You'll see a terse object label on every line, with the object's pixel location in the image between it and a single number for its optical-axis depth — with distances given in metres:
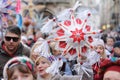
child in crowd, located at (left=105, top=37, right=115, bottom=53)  11.71
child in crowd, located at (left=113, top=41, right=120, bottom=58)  8.05
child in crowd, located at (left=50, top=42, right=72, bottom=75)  6.36
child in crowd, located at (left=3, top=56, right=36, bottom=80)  4.36
